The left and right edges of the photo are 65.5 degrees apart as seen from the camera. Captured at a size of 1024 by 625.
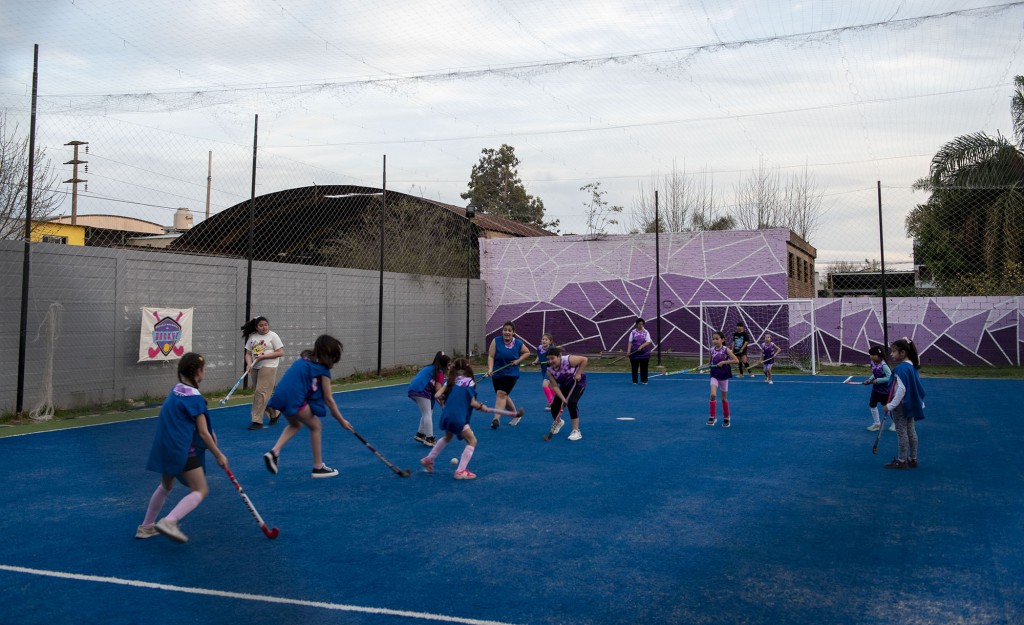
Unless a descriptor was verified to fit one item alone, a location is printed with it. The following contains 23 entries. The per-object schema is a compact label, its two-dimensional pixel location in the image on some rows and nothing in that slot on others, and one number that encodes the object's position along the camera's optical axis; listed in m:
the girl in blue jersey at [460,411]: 8.45
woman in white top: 12.38
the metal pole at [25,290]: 12.58
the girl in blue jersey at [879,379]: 11.12
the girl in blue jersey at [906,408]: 8.91
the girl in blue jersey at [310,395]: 8.33
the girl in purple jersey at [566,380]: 11.33
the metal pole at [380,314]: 21.80
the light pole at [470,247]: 26.14
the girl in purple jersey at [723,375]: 12.30
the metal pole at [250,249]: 17.20
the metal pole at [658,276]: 25.75
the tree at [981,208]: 24.45
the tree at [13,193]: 16.81
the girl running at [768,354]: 20.58
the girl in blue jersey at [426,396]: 10.52
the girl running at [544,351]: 14.96
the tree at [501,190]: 58.22
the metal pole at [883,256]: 21.48
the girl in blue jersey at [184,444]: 5.97
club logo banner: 15.38
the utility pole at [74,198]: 17.63
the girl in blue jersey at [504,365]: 12.30
